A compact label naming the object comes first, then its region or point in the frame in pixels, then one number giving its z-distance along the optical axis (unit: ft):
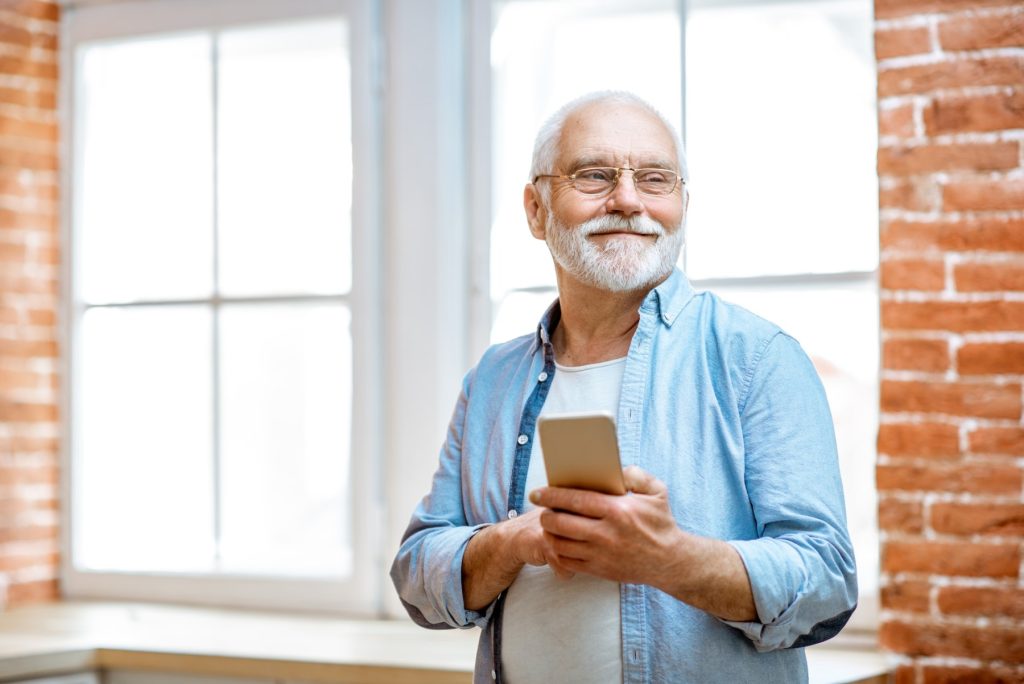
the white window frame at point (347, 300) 9.87
